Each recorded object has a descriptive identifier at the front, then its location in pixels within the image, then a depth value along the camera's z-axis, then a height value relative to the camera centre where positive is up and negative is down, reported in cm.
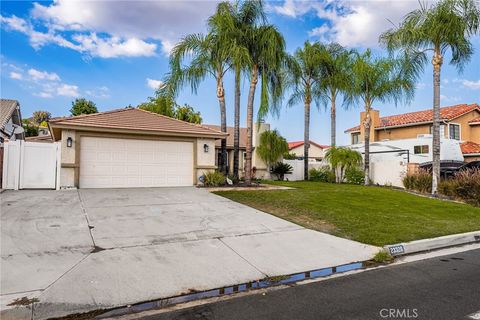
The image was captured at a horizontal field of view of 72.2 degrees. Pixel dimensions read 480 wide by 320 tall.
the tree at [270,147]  2427 +177
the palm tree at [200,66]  1663 +543
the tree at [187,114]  3080 +533
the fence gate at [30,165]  1230 +12
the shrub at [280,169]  2461 +13
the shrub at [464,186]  1412 -63
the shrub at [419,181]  1748 -51
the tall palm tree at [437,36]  1511 +657
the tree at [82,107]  3919 +745
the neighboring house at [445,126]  2702 +407
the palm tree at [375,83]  1977 +551
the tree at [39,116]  5316 +852
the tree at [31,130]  3810 +443
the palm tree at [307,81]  2269 +634
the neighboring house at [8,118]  1919 +378
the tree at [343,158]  2259 +92
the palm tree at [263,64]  1511 +512
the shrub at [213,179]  1534 -42
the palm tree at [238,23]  1480 +698
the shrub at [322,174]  2367 -23
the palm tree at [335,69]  2259 +715
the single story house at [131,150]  1327 +87
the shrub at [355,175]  2250 -25
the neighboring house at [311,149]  4158 +295
